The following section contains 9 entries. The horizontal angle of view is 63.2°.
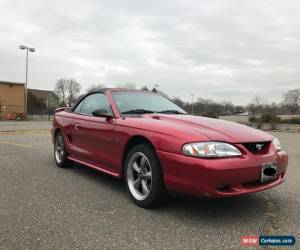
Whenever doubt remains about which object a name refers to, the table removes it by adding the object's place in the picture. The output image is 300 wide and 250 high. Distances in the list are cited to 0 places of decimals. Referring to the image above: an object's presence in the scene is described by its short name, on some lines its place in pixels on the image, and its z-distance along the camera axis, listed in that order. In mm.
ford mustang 2309
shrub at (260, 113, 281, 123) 21040
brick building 32216
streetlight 24541
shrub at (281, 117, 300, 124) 21474
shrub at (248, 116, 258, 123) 22443
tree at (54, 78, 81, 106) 64562
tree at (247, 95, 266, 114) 50626
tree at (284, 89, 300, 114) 57126
